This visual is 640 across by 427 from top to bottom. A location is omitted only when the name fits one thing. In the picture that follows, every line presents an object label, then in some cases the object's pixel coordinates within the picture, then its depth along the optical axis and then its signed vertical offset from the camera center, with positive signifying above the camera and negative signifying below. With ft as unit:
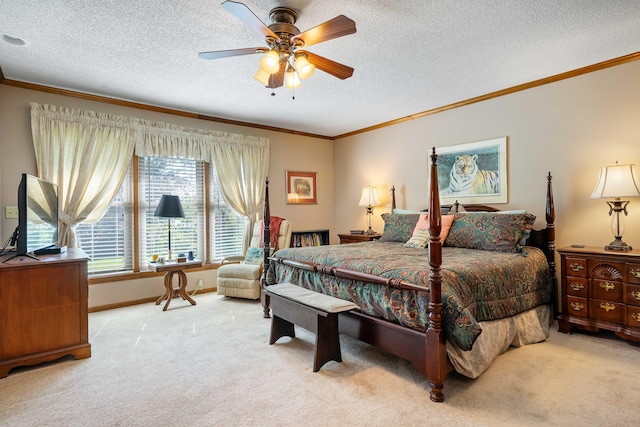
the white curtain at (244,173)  16.38 +2.19
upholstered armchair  14.30 -2.63
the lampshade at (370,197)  17.48 +0.93
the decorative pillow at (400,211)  15.45 +0.18
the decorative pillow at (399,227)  13.69 -0.51
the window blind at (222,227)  16.43 -0.50
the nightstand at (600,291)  9.05 -2.23
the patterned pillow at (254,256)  15.43 -1.83
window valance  12.46 +3.71
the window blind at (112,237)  13.32 -0.76
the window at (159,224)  13.67 -0.28
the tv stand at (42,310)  8.04 -2.29
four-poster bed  6.81 -1.92
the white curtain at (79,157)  12.09 +2.32
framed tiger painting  13.29 +1.76
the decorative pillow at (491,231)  10.64 -0.58
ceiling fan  6.88 +3.83
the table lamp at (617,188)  9.50 +0.70
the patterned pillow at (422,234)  12.04 -0.71
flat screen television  8.45 +0.13
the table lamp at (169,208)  13.64 +0.38
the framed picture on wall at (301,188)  19.02 +1.64
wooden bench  8.08 -2.52
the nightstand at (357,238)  16.52 -1.13
